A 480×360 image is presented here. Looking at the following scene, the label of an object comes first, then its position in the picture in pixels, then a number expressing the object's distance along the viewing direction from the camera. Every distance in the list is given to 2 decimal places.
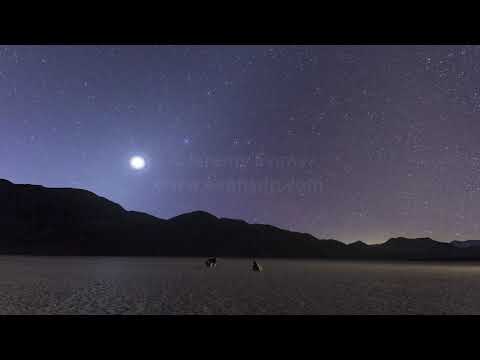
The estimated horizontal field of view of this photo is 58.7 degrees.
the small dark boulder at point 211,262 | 53.07
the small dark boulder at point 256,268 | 44.17
